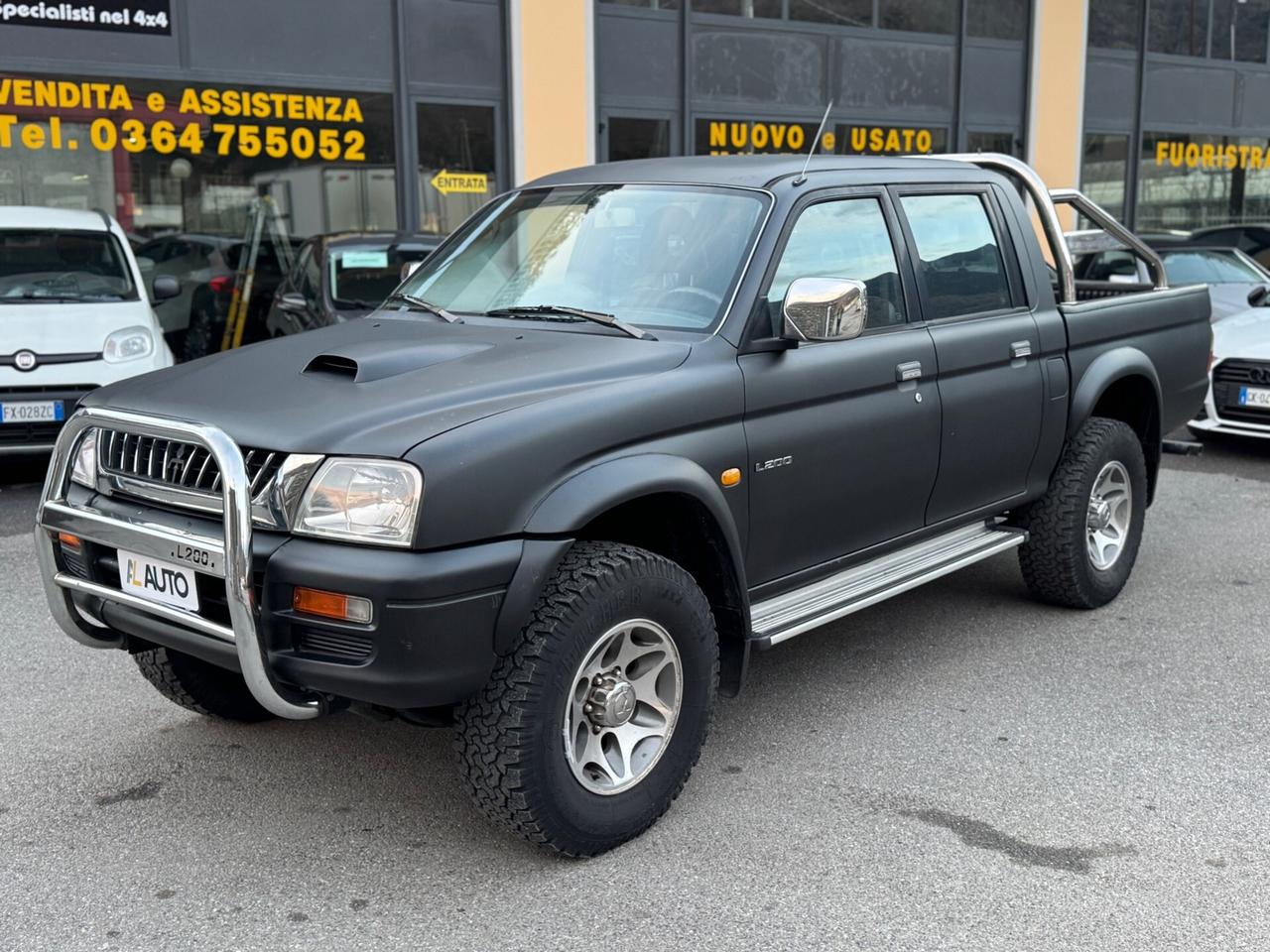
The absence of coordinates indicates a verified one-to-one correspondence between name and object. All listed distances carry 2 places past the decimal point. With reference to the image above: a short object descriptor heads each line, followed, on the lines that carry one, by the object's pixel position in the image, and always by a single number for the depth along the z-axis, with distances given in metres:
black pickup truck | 3.11
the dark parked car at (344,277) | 9.36
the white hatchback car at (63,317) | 7.87
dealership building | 11.28
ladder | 12.12
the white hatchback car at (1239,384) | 8.75
